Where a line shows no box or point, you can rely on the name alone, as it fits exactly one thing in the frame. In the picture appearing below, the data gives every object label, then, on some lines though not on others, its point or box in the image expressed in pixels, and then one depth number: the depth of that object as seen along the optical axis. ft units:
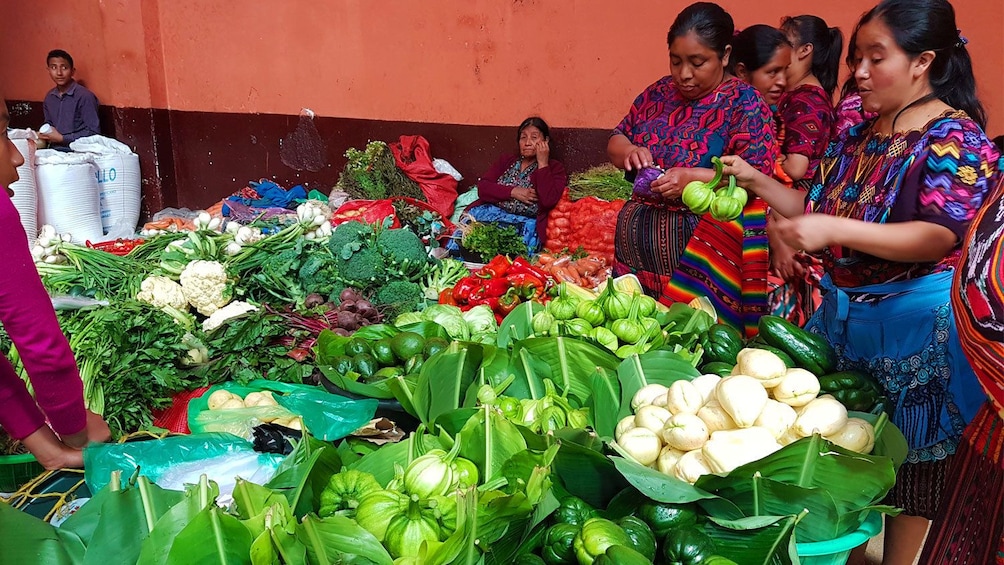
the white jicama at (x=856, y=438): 5.28
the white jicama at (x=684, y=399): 5.51
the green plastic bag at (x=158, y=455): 5.64
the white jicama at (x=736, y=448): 4.87
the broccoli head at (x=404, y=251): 13.62
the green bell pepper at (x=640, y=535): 4.27
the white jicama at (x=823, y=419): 5.27
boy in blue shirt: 22.67
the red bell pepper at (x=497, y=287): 12.00
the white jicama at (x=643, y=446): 5.25
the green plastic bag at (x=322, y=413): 6.08
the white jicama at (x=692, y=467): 4.96
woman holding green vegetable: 9.42
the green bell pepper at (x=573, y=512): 4.61
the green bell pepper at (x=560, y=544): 4.34
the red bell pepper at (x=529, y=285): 11.72
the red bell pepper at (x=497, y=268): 12.44
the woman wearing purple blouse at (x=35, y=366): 5.47
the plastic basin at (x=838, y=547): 4.57
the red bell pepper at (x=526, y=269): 12.75
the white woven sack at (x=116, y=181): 20.10
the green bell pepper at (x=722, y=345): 6.82
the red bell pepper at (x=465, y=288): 12.17
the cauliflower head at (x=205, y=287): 11.66
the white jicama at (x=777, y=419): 5.23
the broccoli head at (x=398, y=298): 12.65
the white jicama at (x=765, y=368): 5.63
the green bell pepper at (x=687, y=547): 4.23
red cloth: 19.80
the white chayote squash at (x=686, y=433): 5.11
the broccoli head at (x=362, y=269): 13.05
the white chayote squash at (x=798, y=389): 5.58
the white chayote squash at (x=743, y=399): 5.18
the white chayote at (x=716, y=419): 5.29
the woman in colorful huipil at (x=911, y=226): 5.82
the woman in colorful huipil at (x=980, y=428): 3.94
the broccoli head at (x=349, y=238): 13.44
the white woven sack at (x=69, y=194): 17.20
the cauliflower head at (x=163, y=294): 11.48
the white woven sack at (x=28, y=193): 16.28
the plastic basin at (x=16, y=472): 7.52
